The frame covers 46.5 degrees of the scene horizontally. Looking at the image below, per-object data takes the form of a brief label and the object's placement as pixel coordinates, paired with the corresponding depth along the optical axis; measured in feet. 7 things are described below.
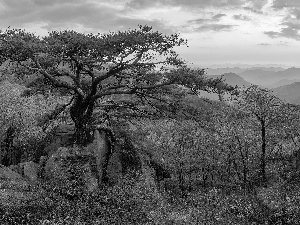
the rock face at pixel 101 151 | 80.28
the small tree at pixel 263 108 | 126.41
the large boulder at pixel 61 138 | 84.02
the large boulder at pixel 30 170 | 77.87
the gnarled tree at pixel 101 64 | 64.75
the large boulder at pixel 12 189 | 61.57
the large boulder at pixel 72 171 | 72.74
